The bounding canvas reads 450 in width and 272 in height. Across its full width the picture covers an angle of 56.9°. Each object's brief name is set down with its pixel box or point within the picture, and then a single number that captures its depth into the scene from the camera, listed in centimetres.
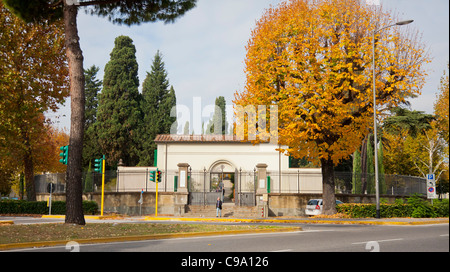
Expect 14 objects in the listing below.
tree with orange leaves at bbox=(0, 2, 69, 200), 2453
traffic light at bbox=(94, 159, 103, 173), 2502
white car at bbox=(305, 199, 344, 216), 2764
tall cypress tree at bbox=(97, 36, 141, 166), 4859
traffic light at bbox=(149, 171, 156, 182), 2792
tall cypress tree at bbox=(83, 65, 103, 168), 4975
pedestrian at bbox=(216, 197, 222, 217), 2805
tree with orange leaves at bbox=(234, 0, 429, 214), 2242
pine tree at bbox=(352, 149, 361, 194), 3366
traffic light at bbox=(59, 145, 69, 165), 2122
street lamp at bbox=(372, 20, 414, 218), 2120
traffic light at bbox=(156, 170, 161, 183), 2753
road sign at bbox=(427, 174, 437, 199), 2383
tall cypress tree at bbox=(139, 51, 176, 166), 5122
